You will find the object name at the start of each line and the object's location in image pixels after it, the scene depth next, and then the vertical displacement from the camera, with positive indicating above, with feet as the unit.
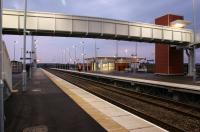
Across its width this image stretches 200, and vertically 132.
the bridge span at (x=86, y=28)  63.60 +17.68
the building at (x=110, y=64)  222.12 +1.30
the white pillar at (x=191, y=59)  103.71 +3.98
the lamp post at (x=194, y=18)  77.74 +23.49
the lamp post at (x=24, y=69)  45.53 -1.29
